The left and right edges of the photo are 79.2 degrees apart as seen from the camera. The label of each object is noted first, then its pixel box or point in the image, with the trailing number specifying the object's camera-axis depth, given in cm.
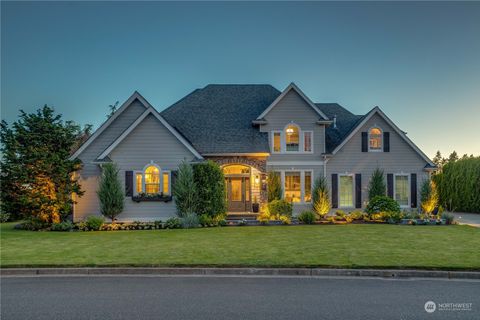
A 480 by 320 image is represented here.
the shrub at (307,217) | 1565
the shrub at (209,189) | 1577
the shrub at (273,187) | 1834
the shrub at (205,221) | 1483
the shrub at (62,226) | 1441
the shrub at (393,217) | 1592
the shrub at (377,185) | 1869
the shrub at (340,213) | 1719
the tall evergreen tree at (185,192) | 1562
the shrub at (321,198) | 1764
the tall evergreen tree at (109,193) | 1573
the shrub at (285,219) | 1543
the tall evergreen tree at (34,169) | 1466
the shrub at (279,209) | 1636
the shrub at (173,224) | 1483
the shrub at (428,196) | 1853
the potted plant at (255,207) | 1839
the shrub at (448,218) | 1571
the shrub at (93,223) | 1451
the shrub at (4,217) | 2002
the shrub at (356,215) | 1687
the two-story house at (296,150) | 1833
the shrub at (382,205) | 1650
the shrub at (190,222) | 1470
